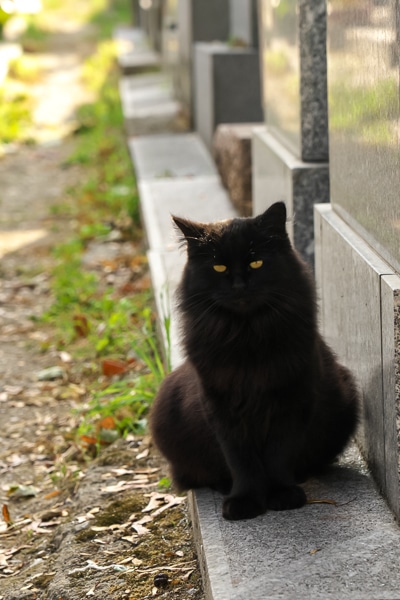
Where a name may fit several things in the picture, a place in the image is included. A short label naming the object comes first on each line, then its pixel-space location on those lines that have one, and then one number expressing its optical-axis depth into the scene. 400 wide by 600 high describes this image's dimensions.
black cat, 5.35
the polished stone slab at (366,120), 5.18
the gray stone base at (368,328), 5.10
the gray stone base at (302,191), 8.40
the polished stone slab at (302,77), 8.23
